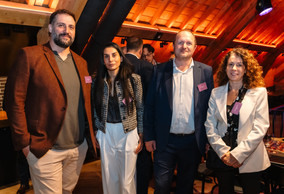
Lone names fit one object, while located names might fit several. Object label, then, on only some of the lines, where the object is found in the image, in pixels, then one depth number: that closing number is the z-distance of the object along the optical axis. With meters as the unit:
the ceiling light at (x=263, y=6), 5.08
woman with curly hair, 1.92
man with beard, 1.76
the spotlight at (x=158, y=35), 5.71
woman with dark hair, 2.13
